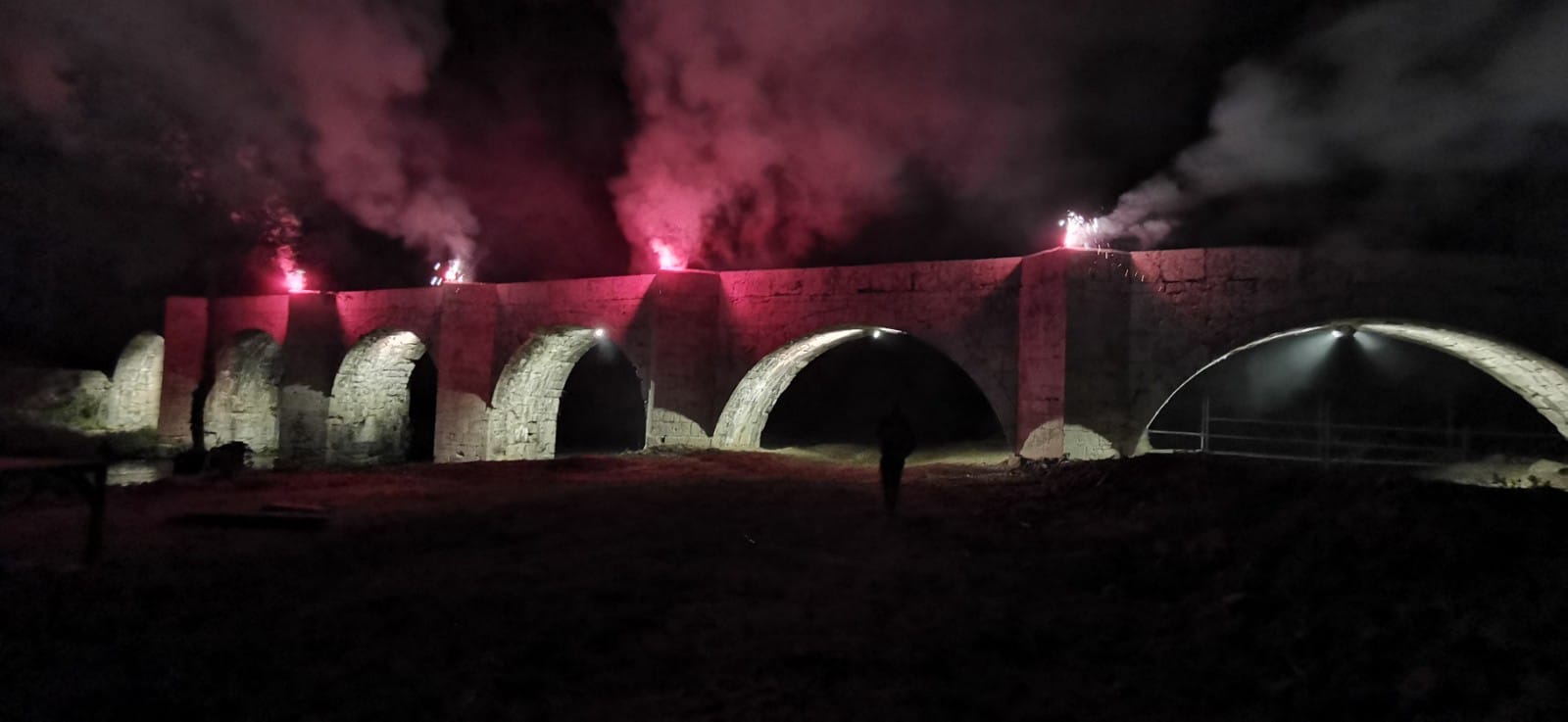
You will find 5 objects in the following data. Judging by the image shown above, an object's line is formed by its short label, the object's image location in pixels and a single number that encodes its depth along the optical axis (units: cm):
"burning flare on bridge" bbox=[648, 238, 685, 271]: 1725
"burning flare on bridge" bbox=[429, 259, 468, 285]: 1880
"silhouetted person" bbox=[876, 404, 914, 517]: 809
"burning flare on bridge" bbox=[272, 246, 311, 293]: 2430
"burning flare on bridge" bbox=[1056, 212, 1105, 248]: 1189
